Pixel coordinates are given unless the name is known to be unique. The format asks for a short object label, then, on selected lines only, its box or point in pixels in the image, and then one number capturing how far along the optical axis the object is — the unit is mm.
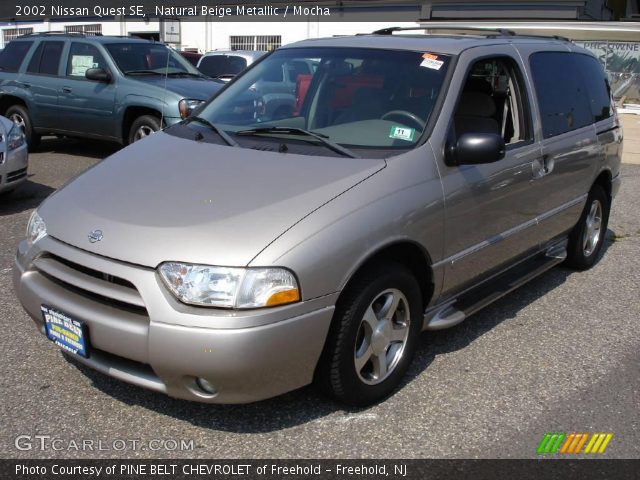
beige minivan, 2730
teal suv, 9094
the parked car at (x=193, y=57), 17647
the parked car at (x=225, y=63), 14102
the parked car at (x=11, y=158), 6859
